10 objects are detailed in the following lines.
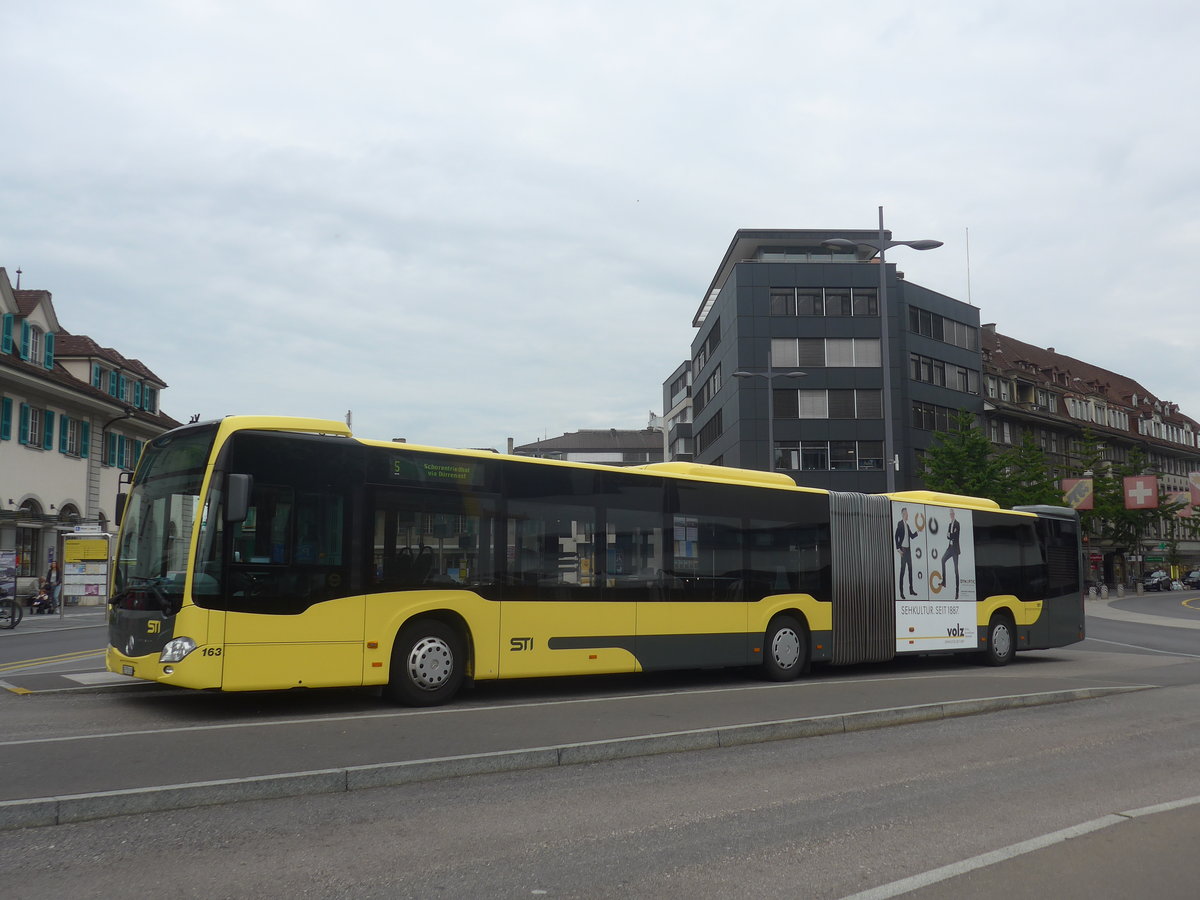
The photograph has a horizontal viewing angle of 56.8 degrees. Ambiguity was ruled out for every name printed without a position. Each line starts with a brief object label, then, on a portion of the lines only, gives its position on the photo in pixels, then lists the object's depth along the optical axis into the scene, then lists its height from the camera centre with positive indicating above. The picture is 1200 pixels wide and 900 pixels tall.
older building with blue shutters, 39.56 +5.05
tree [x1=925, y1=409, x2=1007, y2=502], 53.09 +4.11
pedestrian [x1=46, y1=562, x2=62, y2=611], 37.50 -0.89
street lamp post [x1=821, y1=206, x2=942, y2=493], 24.94 +5.30
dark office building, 62.66 +10.88
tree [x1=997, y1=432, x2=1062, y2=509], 55.31 +3.94
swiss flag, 50.59 +2.79
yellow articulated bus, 10.62 -0.15
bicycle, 28.11 -1.43
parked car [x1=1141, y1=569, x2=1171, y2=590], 80.75 -2.20
